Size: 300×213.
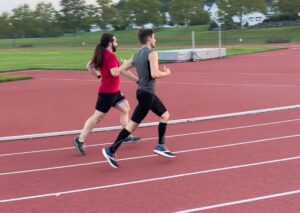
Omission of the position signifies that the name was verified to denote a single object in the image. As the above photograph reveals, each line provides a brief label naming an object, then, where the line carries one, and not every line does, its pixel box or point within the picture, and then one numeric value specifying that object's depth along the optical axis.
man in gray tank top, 6.57
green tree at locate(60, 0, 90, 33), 91.38
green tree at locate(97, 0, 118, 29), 86.62
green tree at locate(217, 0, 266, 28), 71.62
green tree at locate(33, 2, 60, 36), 97.50
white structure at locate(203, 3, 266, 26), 81.46
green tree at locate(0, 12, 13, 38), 97.88
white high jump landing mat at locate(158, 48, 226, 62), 29.61
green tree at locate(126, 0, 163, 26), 83.38
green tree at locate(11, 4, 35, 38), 97.12
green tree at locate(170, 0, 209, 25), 81.19
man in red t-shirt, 7.29
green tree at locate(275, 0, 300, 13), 67.75
